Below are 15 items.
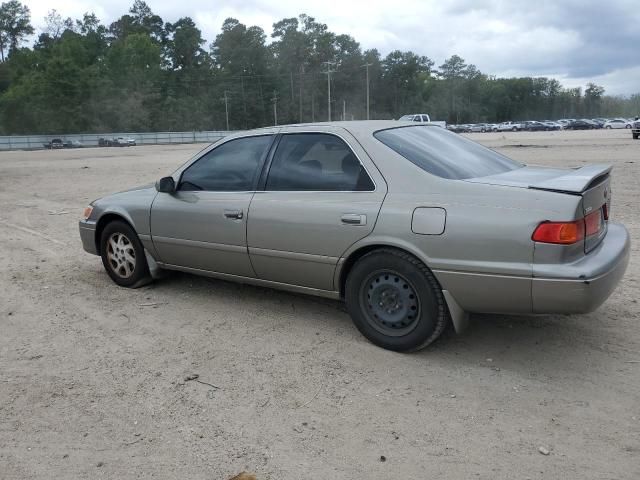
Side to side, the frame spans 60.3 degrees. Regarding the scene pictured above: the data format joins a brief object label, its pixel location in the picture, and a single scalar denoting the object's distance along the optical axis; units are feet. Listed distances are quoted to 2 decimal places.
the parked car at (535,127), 265.75
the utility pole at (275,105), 338.54
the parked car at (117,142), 206.49
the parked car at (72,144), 205.87
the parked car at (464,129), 285.84
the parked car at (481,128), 287.69
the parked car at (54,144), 201.19
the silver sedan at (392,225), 10.67
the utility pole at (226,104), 310.24
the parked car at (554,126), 259.60
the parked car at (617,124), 244.05
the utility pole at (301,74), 362.84
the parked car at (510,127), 281.54
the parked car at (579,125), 259.97
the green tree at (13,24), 337.11
